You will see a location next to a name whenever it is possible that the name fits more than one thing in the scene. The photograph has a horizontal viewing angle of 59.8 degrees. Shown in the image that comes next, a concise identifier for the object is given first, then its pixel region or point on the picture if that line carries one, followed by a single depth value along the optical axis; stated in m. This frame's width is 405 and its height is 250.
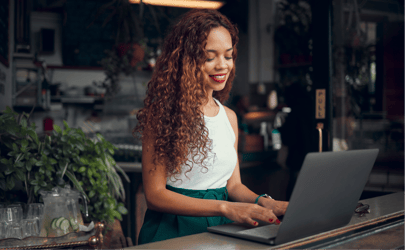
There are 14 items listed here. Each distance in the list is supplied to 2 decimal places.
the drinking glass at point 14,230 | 1.03
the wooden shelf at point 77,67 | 5.55
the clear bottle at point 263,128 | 6.10
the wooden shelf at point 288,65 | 5.38
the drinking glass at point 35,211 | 1.10
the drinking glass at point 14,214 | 1.05
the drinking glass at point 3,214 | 1.05
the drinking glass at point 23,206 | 1.09
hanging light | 4.10
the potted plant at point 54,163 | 1.23
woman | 1.05
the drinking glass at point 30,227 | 1.05
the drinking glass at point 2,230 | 1.02
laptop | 0.66
